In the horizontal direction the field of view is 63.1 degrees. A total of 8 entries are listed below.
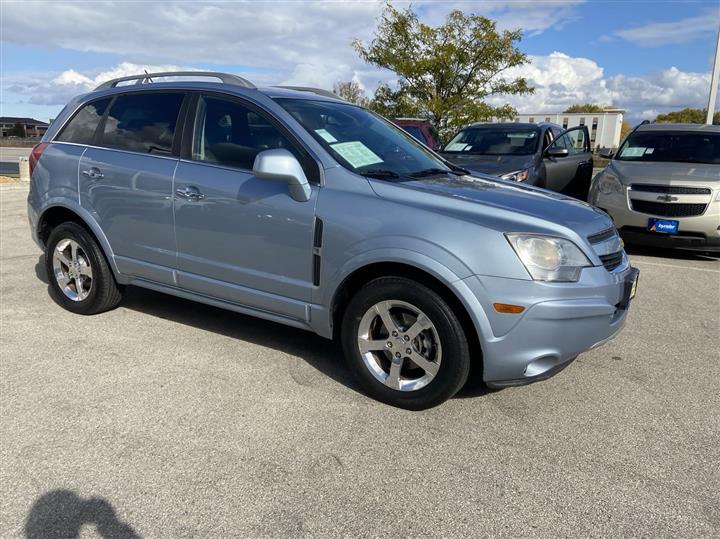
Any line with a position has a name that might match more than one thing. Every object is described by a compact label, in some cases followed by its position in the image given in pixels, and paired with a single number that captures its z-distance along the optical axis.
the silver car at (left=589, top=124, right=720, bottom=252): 7.07
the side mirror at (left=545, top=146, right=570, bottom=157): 8.27
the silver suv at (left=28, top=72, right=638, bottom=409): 2.99
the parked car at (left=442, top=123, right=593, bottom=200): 8.11
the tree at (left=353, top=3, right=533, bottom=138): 19.25
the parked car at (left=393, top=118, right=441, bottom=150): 11.46
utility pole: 17.13
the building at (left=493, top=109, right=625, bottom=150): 96.19
